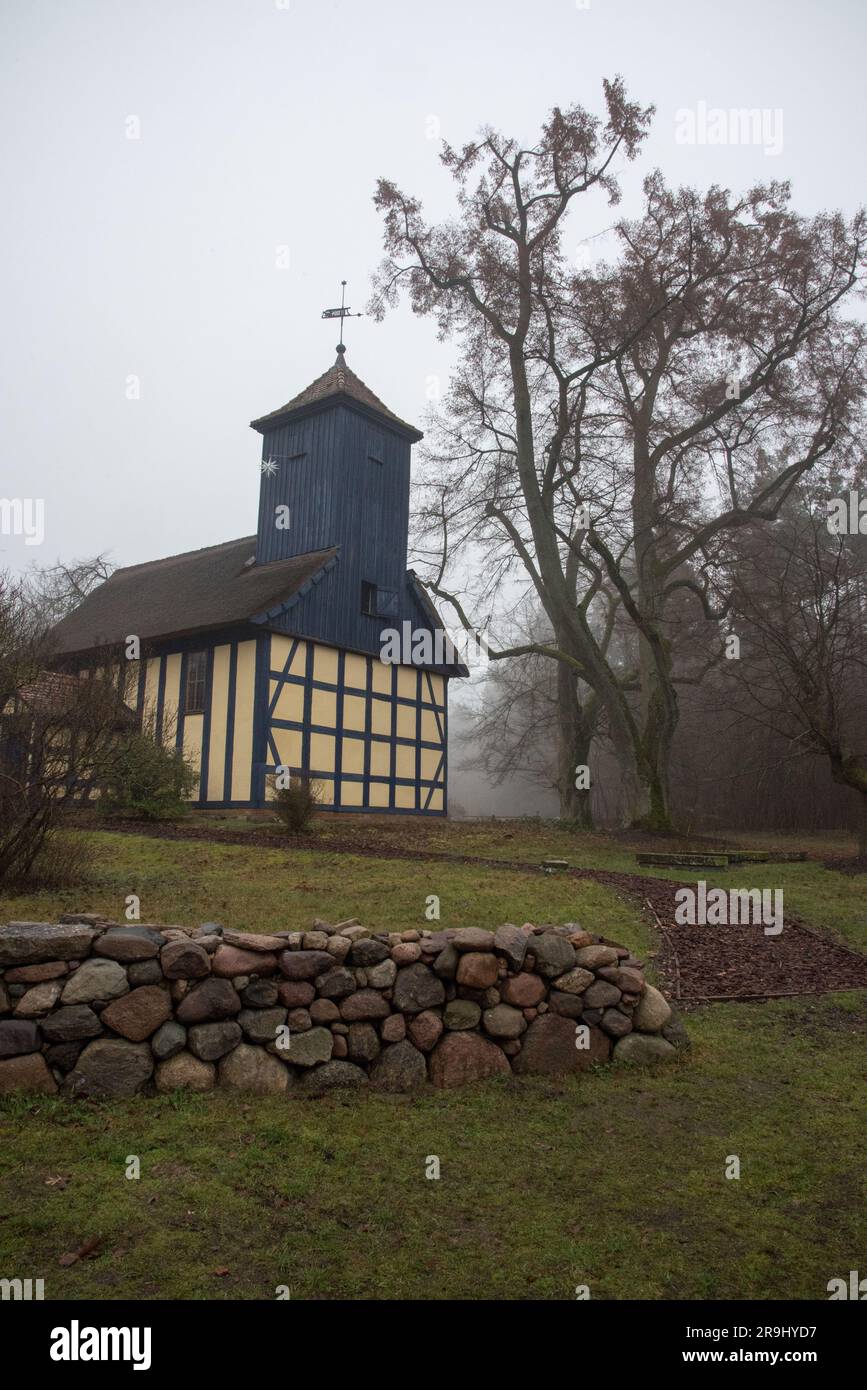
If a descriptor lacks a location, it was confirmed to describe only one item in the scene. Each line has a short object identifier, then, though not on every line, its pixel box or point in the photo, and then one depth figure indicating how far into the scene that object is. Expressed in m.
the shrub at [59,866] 9.95
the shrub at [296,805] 16.28
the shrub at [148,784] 17.39
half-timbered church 21.28
